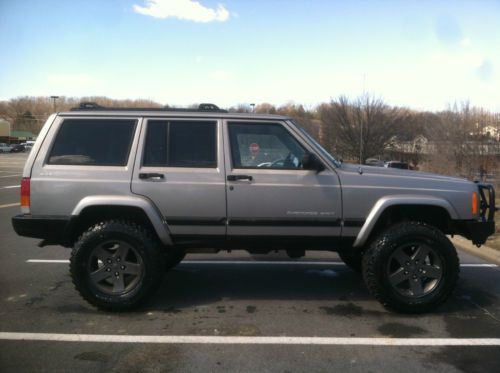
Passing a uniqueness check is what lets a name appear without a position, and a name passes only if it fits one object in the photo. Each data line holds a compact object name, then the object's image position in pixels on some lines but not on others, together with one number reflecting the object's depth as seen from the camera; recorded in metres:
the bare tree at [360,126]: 29.64
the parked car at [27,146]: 81.99
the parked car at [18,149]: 74.56
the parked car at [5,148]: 71.99
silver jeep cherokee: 4.39
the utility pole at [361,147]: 26.99
